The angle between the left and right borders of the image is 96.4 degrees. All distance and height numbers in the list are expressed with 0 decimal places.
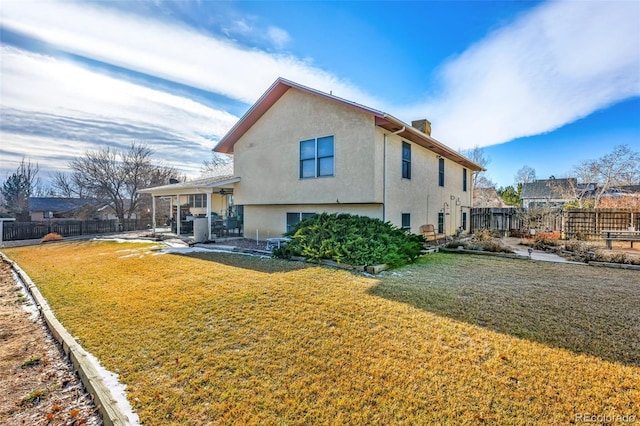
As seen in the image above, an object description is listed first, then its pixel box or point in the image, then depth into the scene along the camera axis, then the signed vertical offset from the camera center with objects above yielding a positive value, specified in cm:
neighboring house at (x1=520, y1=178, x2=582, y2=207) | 2794 +280
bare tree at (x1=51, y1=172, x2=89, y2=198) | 3447 +322
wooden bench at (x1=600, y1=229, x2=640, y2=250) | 1081 -84
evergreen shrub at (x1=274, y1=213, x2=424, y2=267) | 756 -82
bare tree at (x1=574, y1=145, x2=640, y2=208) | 2269 +375
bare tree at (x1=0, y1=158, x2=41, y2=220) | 3720 +319
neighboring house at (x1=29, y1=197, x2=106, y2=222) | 3666 +75
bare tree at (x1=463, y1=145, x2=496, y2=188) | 3719 +766
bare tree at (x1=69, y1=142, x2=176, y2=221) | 2823 +393
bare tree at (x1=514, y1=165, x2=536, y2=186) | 4278 +586
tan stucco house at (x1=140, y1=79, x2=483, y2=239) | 1003 +199
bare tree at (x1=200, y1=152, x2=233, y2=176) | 3749 +691
